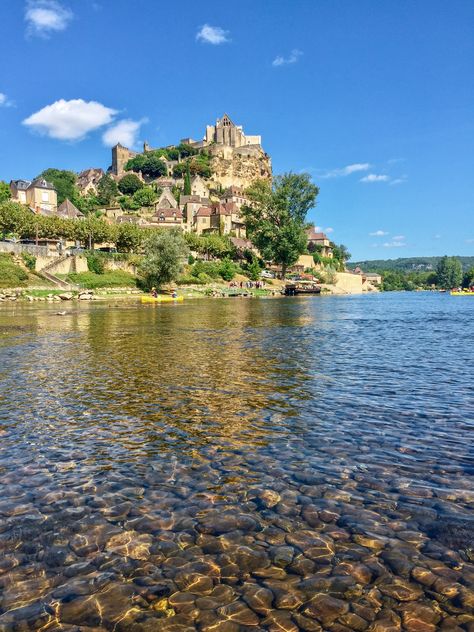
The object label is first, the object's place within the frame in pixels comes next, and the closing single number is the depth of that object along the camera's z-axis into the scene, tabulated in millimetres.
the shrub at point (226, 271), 107688
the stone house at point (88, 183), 174538
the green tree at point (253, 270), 115119
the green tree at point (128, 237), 92875
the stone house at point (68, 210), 126750
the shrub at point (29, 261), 75125
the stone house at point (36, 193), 133125
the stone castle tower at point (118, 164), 199250
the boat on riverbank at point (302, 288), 102250
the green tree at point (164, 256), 75125
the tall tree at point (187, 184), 163125
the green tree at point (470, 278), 191638
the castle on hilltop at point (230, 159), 180625
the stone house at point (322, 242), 177125
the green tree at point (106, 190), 163750
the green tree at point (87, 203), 152250
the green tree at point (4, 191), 116062
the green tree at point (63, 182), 155500
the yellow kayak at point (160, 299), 64281
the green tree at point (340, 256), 175225
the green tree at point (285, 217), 103750
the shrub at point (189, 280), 90438
